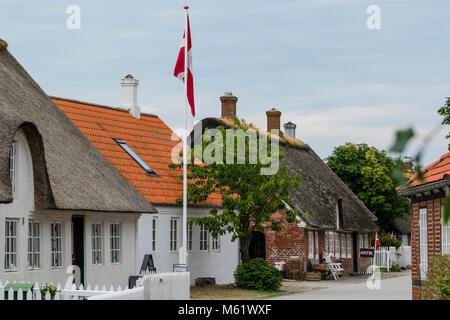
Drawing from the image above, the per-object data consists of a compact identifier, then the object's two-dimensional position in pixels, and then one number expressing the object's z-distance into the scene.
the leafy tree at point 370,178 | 57.22
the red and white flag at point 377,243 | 47.65
